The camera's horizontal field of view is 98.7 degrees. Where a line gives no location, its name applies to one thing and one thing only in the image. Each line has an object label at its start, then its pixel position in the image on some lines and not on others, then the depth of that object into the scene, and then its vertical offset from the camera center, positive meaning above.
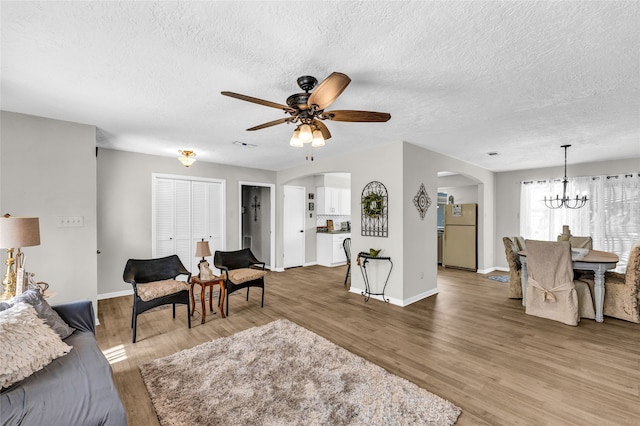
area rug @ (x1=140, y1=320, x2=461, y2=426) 1.80 -1.35
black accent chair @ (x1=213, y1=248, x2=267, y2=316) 3.64 -0.86
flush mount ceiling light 4.27 +0.86
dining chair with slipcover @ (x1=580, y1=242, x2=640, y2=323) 3.36 -1.04
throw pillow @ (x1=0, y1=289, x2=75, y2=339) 1.83 -0.68
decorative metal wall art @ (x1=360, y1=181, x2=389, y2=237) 4.22 +0.00
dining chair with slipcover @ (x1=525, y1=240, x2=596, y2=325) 3.36 -0.98
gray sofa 1.25 -0.91
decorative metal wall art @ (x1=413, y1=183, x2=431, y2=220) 4.25 +0.15
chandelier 5.45 +0.17
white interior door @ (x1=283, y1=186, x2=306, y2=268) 6.61 -0.39
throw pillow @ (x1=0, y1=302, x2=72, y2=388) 1.38 -0.75
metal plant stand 4.16 -0.97
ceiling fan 1.94 +0.74
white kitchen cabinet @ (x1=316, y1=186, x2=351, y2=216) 7.19 +0.26
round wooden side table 3.37 -0.94
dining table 3.31 -0.69
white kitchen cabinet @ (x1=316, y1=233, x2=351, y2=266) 6.93 -1.01
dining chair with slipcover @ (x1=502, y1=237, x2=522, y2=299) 4.34 -0.98
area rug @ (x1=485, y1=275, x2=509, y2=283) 5.57 -1.41
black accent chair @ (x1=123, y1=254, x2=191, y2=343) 2.93 -0.87
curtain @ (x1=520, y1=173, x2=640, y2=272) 5.01 -0.06
